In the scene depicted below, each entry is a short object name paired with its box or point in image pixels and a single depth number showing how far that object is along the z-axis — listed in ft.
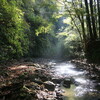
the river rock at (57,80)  26.23
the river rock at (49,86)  20.69
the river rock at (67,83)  24.15
